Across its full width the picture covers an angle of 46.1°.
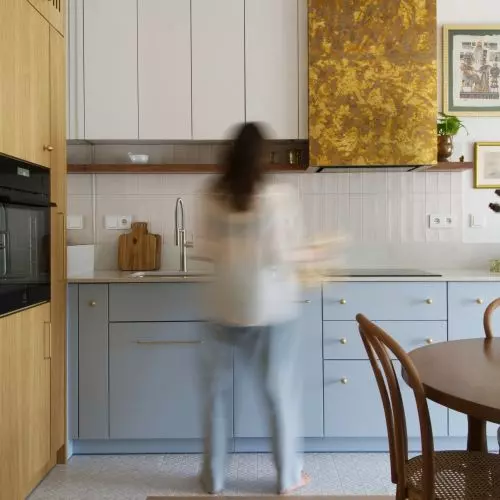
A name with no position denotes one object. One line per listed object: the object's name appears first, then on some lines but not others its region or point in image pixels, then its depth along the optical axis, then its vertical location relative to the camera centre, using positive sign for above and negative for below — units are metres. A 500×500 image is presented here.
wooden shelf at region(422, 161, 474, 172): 3.32 +0.45
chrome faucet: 3.37 +0.04
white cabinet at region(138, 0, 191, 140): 3.18 +0.96
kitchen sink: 3.17 -0.16
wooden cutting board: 3.47 -0.03
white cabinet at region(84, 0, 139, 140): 3.18 +0.99
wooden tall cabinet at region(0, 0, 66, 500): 2.20 -0.14
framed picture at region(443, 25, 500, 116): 3.49 +1.03
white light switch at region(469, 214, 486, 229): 3.55 +0.15
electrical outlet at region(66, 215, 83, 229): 3.51 +0.14
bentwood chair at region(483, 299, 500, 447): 2.14 -0.27
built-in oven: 2.18 +0.04
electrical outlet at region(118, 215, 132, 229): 3.52 +0.14
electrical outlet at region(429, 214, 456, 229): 3.55 +0.14
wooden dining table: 1.34 -0.35
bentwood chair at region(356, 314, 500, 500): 1.46 -0.62
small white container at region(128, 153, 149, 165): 3.39 +0.50
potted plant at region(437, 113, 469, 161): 3.34 +0.63
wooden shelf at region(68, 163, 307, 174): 3.34 +0.44
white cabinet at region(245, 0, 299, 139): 3.19 +1.00
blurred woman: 2.25 -0.18
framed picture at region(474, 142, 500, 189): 3.53 +0.46
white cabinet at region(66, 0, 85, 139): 3.17 +0.96
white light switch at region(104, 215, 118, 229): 3.52 +0.14
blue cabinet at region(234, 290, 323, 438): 2.95 -0.71
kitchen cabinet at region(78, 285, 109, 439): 2.92 -0.58
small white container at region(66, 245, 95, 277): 3.12 -0.08
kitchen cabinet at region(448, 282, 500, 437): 2.94 -0.33
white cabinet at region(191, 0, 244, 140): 3.18 +0.98
